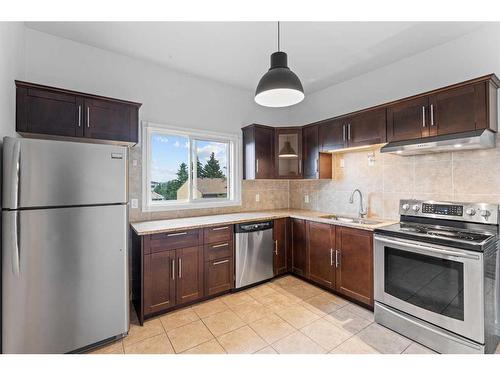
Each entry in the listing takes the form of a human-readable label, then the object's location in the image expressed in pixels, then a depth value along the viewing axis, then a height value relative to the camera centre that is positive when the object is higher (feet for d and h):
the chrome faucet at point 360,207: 10.12 -0.85
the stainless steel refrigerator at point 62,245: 5.20 -1.33
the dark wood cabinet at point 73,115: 6.43 +2.22
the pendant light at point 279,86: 5.75 +2.52
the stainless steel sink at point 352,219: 9.19 -1.36
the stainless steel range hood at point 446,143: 6.32 +1.26
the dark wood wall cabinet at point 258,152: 11.51 +1.81
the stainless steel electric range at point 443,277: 5.63 -2.40
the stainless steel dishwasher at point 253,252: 9.54 -2.68
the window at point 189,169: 9.78 +0.93
